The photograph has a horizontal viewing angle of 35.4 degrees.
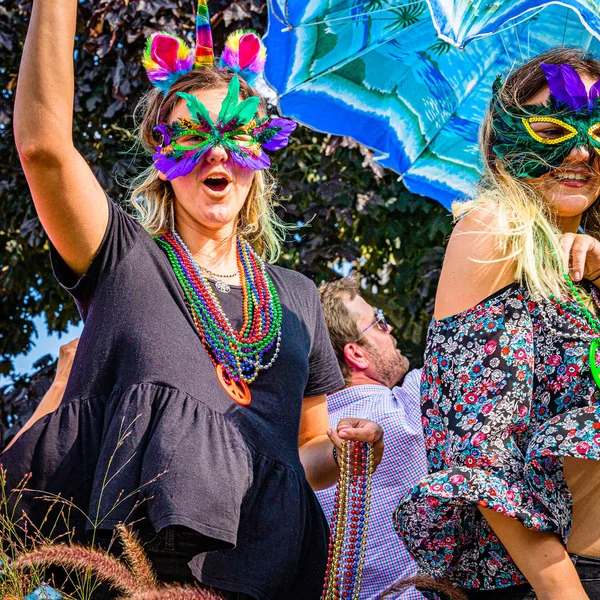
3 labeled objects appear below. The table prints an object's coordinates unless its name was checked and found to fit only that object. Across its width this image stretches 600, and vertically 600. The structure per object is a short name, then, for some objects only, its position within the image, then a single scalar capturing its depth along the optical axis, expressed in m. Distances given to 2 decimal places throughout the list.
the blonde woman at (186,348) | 2.31
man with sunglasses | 4.02
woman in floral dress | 2.21
